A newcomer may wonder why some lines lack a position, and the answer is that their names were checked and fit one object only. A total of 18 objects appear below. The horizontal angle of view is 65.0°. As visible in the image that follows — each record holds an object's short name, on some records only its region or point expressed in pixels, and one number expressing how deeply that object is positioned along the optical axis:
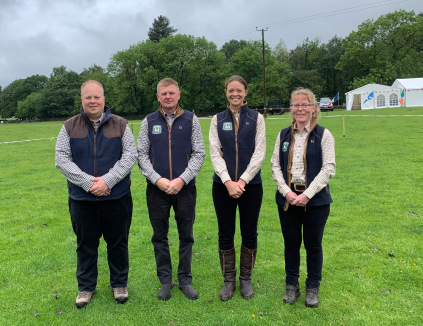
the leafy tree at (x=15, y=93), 95.81
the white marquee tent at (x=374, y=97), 44.16
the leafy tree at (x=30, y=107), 76.31
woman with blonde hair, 3.20
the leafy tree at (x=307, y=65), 64.81
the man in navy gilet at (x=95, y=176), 3.27
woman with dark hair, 3.44
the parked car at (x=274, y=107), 44.50
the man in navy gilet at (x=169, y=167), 3.48
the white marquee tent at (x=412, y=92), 41.92
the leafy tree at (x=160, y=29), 72.25
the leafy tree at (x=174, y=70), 58.50
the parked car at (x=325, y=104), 42.96
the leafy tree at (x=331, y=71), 69.50
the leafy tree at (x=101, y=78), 62.22
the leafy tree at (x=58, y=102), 74.00
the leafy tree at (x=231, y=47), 80.62
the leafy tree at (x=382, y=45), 60.08
